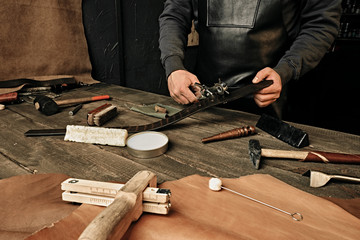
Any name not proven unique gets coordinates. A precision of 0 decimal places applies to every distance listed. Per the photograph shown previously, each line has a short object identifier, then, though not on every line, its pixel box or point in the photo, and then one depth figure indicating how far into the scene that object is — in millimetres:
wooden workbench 896
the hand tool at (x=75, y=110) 1455
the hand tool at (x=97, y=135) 1085
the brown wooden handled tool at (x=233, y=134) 1138
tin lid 994
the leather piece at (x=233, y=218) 610
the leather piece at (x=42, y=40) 1855
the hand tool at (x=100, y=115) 1292
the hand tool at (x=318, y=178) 834
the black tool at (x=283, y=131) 1096
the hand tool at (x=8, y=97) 1569
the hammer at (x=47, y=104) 1433
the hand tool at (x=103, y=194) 644
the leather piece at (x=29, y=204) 640
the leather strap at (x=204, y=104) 1242
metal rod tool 751
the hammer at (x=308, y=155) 966
